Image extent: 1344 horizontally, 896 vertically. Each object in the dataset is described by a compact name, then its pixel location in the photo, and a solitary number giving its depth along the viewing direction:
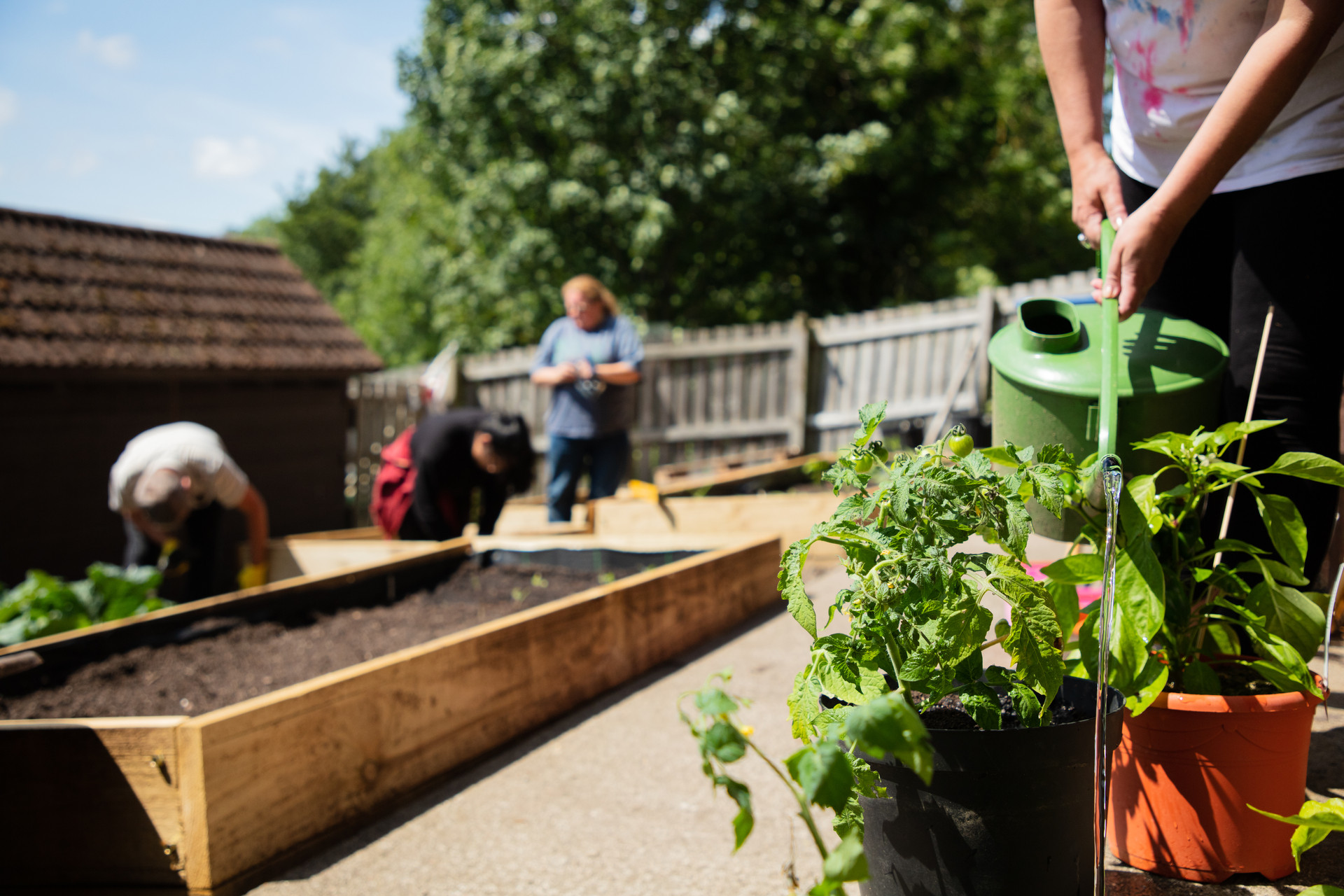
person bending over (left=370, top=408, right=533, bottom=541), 4.82
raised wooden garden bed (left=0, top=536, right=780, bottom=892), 1.85
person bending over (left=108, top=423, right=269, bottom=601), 4.32
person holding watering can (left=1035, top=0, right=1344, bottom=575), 1.33
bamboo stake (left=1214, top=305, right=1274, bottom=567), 1.48
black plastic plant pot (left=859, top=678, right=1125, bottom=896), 1.08
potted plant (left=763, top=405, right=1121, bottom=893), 1.08
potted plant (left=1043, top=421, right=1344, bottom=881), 1.27
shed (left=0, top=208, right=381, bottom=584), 5.51
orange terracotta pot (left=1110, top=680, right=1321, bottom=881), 1.29
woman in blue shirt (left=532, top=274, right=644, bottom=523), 5.13
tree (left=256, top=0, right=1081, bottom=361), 12.25
